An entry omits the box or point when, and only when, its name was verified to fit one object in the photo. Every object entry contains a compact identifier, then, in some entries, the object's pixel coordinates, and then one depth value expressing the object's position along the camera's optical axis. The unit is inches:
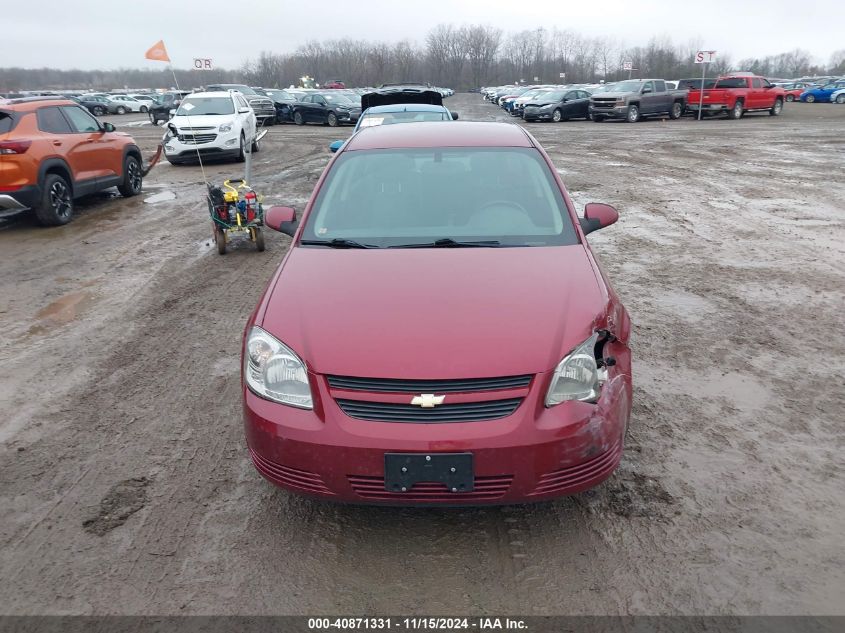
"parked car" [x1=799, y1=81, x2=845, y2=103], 1765.5
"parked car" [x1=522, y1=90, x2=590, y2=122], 1241.4
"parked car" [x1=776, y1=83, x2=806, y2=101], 1988.2
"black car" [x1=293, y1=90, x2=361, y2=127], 1187.3
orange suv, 351.6
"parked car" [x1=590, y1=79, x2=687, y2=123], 1171.1
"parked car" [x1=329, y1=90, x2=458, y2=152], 443.8
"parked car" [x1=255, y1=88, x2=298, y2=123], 1235.2
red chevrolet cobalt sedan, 104.0
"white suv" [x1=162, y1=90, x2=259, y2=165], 621.6
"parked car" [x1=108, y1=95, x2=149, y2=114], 1931.6
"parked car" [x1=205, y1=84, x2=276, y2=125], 1128.9
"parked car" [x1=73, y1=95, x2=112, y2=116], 1824.6
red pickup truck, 1190.9
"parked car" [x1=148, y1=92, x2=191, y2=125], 1302.9
